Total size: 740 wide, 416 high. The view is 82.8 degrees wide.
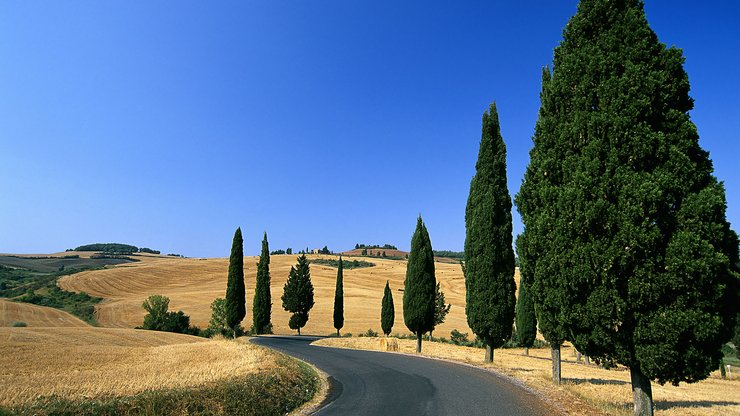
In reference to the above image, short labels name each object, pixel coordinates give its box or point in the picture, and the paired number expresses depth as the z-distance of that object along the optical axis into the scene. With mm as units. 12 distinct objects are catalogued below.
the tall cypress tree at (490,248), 22188
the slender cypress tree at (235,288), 46375
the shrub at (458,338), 47812
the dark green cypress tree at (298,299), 58031
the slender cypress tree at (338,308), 56409
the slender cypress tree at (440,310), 55175
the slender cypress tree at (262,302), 52438
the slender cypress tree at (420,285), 32156
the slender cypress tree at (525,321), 37438
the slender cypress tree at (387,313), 49750
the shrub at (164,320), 45609
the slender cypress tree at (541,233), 10562
